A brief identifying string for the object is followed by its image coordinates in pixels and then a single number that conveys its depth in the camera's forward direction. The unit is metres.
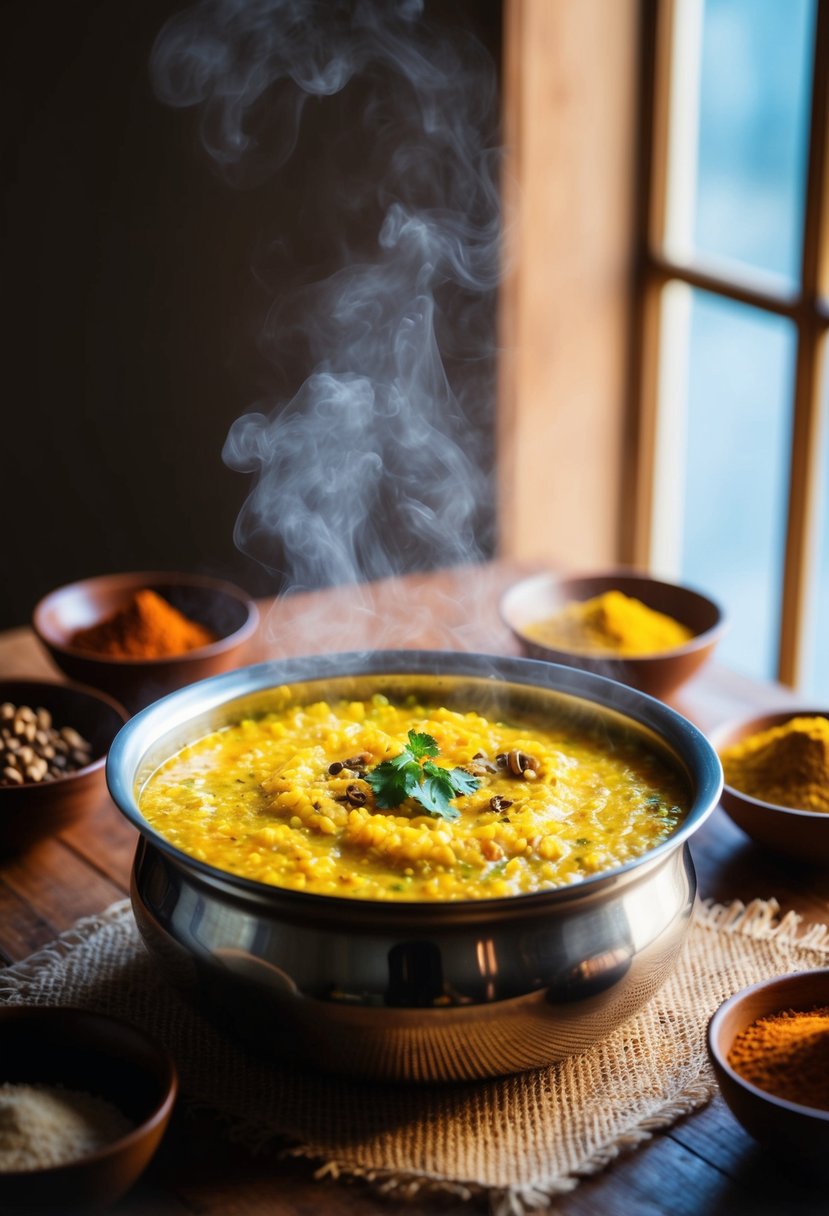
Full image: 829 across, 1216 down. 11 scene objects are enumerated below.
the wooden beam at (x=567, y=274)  4.41
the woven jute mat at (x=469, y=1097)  1.57
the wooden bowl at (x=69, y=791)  2.18
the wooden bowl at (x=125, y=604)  2.67
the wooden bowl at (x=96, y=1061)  1.56
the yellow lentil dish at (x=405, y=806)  1.73
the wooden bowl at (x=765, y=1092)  1.47
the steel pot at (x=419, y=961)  1.52
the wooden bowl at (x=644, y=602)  2.56
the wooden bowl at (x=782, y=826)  2.09
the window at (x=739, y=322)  3.95
